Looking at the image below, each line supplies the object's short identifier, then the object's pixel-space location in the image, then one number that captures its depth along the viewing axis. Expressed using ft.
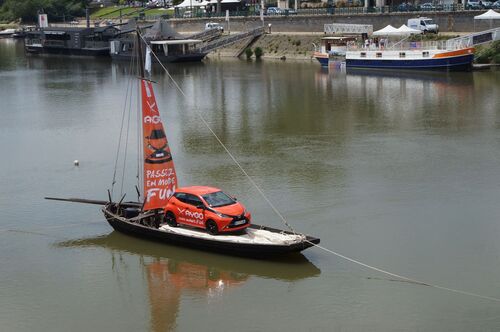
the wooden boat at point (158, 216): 83.51
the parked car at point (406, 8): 307.58
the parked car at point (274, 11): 355.68
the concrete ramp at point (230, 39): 355.56
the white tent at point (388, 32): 284.86
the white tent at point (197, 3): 433.89
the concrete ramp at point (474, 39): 257.75
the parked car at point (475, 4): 287.81
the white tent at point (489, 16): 267.59
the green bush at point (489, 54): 260.83
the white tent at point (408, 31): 280.92
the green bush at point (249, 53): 343.05
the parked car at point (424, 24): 287.89
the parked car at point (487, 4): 288.78
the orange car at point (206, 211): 84.23
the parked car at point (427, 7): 299.79
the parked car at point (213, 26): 378.28
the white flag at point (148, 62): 92.78
